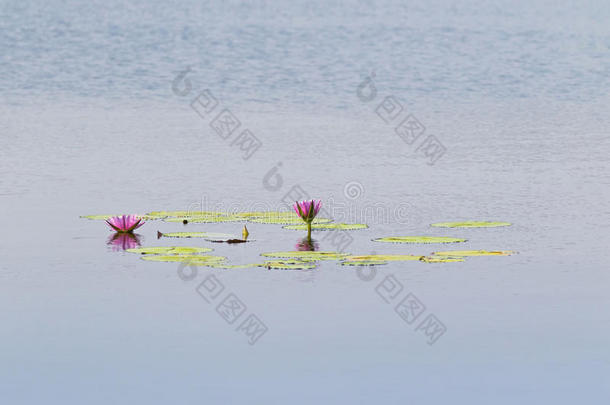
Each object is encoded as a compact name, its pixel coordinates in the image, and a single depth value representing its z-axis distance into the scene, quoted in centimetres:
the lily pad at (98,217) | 1561
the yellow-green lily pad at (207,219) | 1534
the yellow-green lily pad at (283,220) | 1523
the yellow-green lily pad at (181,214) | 1570
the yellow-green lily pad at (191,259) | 1296
